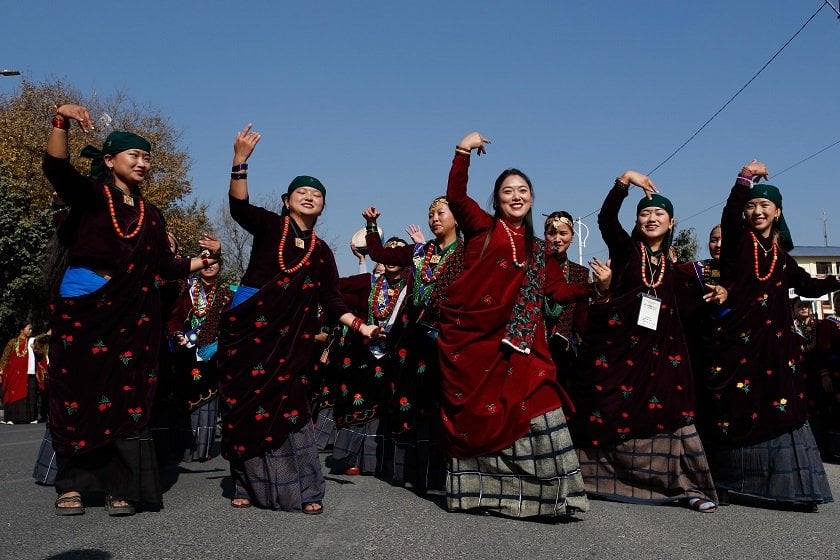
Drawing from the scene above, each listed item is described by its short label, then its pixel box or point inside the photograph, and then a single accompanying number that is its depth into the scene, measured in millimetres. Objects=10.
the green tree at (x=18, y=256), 22281
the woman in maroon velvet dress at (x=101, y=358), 4961
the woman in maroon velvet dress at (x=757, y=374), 5680
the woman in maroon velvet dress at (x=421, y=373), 6074
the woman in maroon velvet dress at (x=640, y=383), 5707
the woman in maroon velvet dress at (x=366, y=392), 7434
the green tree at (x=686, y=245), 34312
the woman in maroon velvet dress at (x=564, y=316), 6535
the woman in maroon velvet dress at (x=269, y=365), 5246
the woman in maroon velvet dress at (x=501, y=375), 4945
